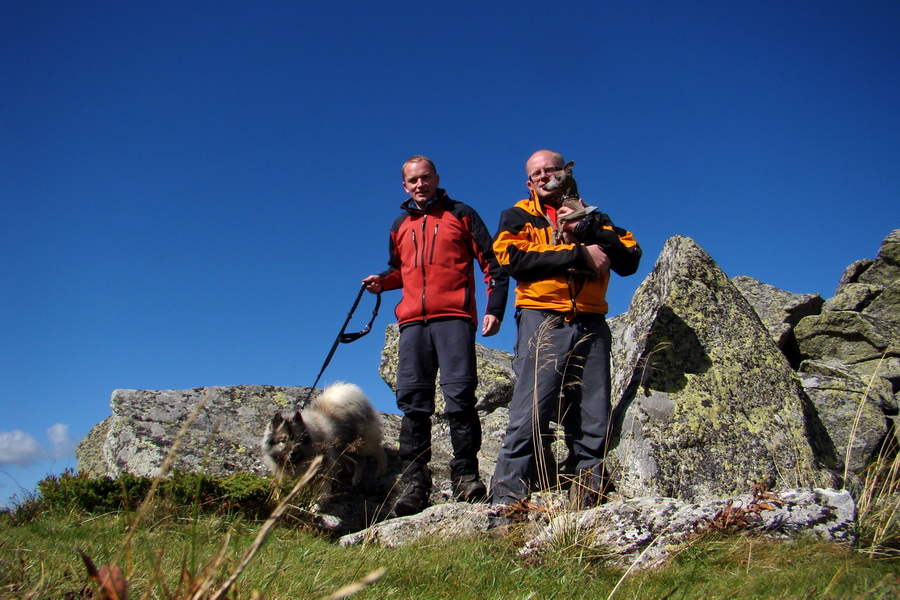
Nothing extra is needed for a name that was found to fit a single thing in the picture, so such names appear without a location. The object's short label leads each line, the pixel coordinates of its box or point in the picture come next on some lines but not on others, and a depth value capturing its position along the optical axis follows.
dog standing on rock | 6.73
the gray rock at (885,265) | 13.39
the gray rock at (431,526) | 4.62
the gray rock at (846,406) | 7.54
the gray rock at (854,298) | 11.98
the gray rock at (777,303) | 11.14
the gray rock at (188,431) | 7.35
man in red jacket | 5.77
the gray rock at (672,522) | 3.81
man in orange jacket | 4.95
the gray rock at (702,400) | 5.57
